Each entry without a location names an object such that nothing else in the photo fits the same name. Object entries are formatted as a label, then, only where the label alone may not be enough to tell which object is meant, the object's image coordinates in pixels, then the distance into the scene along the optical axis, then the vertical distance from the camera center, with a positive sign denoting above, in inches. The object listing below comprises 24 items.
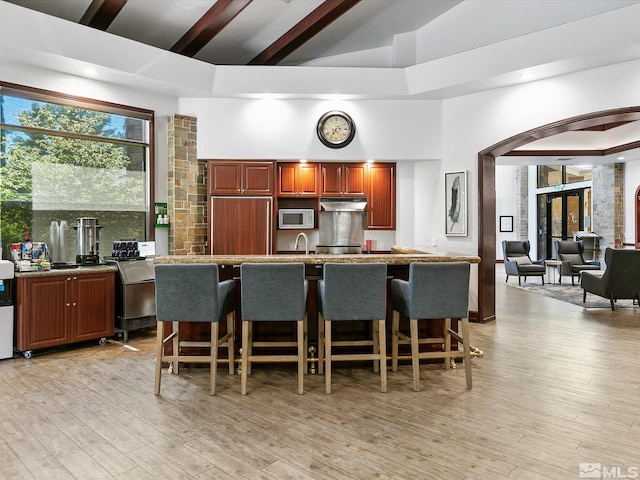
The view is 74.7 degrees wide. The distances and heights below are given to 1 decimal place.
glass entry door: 476.1 +19.5
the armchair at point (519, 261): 382.6 -28.2
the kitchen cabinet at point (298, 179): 256.4 +32.7
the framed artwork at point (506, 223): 589.9 +12.4
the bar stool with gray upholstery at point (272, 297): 126.4 -19.6
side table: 374.3 -28.0
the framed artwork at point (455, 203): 241.6 +17.0
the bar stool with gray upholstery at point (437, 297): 130.0 -20.3
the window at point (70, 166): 188.4 +33.3
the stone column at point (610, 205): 386.6 +25.2
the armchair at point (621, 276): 256.1 -27.6
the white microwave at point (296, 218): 256.5 +8.8
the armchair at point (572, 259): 373.1 -25.1
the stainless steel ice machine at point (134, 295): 195.9 -29.7
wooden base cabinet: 168.7 -32.2
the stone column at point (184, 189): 239.1 +25.4
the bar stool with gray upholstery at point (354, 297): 128.0 -20.0
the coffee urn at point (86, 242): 197.9 -4.3
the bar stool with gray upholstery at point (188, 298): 124.3 -19.6
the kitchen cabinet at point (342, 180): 258.8 +32.6
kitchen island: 138.8 -15.0
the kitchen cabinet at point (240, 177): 247.4 +32.8
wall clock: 248.2 +61.3
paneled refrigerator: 247.4 +3.9
